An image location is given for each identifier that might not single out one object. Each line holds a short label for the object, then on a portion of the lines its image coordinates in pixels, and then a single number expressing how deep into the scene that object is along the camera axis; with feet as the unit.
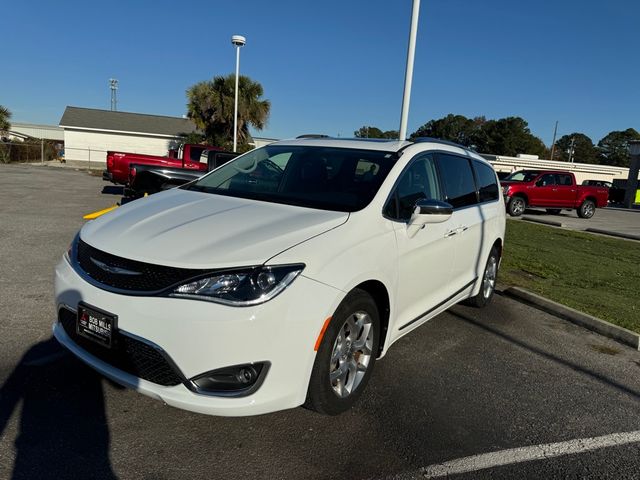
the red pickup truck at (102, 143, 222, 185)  46.06
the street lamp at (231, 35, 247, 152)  72.54
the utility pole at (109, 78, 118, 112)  277.85
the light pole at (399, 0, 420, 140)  30.32
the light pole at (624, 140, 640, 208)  112.16
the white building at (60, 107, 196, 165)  128.98
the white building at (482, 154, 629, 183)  176.24
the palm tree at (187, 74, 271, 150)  105.29
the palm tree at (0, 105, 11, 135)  135.44
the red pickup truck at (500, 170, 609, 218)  62.69
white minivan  7.84
